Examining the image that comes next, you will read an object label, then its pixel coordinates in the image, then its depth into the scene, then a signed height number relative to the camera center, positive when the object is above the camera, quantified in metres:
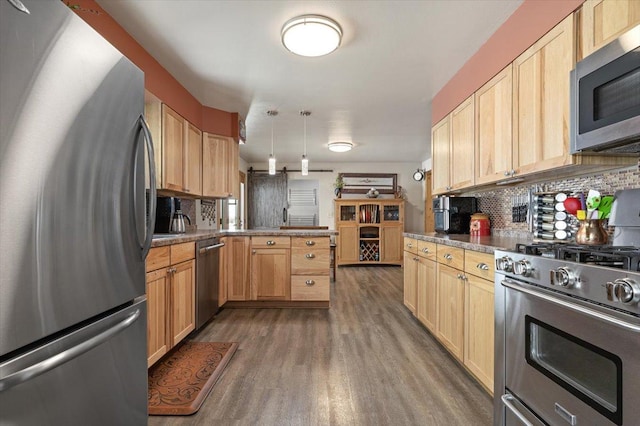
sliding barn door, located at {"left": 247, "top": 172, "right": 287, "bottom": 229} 7.61 +0.31
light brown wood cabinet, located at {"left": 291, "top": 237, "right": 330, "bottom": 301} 3.64 -0.60
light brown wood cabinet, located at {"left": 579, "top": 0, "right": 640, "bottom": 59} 1.35 +0.85
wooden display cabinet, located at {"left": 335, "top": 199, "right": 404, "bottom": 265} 6.97 -0.37
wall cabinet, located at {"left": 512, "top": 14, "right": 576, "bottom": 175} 1.67 +0.63
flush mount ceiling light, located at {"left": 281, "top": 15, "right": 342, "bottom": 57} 2.17 +1.22
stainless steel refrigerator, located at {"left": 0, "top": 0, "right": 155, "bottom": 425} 0.73 -0.02
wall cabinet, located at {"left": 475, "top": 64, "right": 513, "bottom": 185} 2.16 +0.61
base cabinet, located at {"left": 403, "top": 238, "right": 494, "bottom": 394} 1.84 -0.60
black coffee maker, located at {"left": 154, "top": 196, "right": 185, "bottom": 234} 3.13 -0.02
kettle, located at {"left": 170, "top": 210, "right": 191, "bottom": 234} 3.14 -0.11
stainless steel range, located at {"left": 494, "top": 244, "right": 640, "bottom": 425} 0.97 -0.43
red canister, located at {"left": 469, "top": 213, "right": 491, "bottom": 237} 2.88 -0.10
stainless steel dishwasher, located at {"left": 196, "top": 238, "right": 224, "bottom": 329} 2.94 -0.63
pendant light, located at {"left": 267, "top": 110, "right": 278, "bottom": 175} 4.08 +0.66
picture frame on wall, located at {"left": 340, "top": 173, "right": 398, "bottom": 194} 7.65 +0.74
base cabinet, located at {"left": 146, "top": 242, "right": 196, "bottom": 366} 2.12 -0.61
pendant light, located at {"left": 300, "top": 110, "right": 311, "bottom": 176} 4.09 +0.65
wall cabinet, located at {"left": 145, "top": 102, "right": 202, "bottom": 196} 2.88 +0.62
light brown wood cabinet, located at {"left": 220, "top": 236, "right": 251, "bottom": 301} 3.67 -0.61
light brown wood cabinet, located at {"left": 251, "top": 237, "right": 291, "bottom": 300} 3.65 -0.61
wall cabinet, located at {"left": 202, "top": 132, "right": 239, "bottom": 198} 3.88 +0.58
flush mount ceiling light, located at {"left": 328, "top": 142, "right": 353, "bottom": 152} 5.58 +1.16
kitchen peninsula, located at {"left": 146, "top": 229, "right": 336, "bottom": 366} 3.65 -0.61
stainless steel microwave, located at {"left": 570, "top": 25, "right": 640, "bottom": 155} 1.24 +0.48
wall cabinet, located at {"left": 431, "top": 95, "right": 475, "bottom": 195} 2.71 +0.59
